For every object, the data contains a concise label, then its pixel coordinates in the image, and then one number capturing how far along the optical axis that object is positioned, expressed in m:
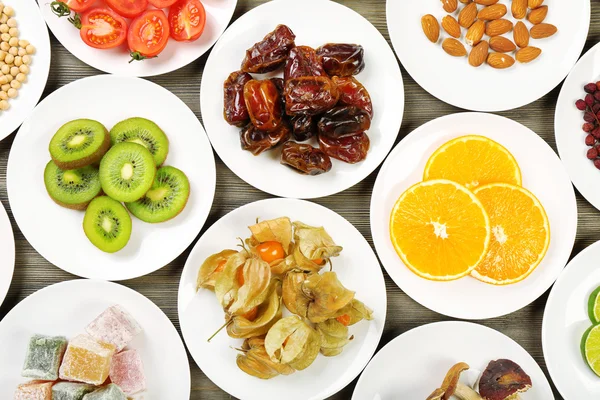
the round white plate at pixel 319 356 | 0.80
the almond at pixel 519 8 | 0.81
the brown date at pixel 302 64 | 0.78
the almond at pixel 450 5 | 0.81
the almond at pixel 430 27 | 0.80
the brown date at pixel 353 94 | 0.79
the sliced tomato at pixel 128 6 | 0.78
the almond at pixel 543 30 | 0.80
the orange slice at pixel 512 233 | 0.79
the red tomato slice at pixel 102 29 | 0.78
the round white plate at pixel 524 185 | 0.80
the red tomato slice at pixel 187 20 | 0.78
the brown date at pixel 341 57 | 0.78
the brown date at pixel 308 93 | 0.77
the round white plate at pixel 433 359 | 0.81
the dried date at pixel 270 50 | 0.78
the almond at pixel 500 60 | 0.81
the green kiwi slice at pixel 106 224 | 0.79
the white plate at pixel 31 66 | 0.80
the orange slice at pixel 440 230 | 0.78
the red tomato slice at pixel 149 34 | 0.78
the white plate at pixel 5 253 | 0.80
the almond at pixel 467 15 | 0.81
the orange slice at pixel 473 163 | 0.80
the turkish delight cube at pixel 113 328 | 0.79
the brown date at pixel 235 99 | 0.78
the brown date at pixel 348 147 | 0.78
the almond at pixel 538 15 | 0.81
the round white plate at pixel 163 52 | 0.79
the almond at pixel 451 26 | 0.80
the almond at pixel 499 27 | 0.81
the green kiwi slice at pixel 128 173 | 0.78
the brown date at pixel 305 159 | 0.78
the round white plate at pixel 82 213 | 0.79
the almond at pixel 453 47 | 0.80
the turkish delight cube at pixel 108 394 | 0.78
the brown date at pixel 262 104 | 0.77
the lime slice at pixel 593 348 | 0.81
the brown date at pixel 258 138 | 0.78
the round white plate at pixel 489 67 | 0.80
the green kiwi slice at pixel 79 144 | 0.77
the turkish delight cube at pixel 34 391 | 0.78
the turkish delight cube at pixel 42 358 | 0.79
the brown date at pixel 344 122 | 0.78
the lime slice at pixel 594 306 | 0.81
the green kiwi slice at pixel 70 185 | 0.79
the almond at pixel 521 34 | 0.81
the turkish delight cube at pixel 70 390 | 0.78
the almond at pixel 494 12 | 0.81
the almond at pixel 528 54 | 0.80
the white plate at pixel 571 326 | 0.81
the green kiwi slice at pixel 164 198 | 0.79
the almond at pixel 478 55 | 0.81
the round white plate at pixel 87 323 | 0.80
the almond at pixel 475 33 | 0.81
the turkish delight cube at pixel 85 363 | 0.78
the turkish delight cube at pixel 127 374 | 0.80
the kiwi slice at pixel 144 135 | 0.80
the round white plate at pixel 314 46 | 0.79
